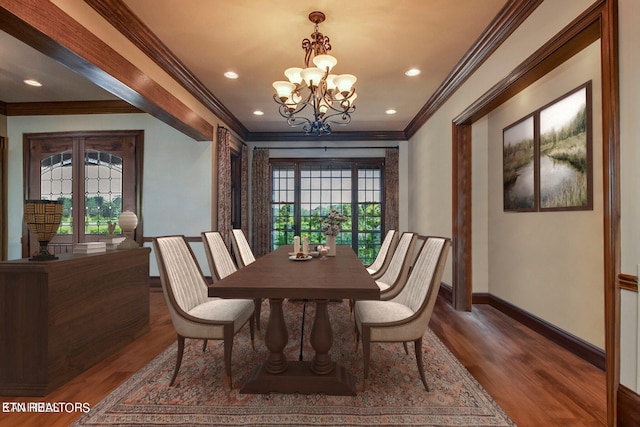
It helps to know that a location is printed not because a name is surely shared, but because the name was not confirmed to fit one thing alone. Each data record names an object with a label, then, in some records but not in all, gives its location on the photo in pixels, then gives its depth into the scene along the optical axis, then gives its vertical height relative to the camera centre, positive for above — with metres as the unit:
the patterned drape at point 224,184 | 4.96 +0.52
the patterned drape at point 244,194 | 6.25 +0.46
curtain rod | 6.54 +1.40
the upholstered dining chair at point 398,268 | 2.76 -0.47
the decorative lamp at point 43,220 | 2.24 -0.01
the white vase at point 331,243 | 3.18 -0.25
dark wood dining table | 1.69 -0.66
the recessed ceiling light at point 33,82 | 4.06 +1.70
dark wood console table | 2.08 -0.69
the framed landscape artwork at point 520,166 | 3.41 +0.56
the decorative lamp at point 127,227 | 3.01 -0.08
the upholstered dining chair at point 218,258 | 2.87 -0.37
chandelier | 2.62 +1.17
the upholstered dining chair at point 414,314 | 2.03 -0.64
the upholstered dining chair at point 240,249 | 3.52 -0.35
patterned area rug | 1.80 -1.11
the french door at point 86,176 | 4.98 +0.64
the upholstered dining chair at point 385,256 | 3.60 -0.44
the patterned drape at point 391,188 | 6.42 +0.58
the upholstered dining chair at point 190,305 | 2.08 -0.63
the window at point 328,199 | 6.63 +0.38
